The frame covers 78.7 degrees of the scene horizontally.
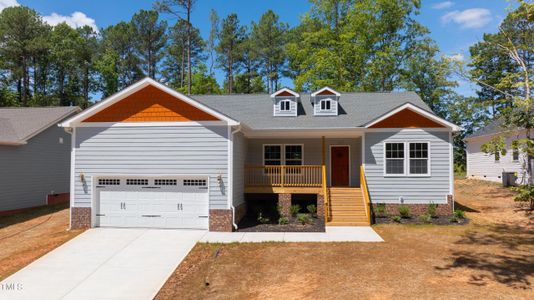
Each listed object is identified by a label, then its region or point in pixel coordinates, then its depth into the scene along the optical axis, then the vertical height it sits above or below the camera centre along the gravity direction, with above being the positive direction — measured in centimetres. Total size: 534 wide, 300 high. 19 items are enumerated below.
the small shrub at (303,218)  1366 -241
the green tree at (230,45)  3922 +1414
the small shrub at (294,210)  1480 -220
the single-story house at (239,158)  1278 +14
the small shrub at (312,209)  1520 -222
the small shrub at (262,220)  1387 -251
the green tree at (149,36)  3956 +1544
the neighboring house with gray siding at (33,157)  1612 +25
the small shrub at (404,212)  1395 -216
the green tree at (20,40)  3475 +1332
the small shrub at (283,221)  1345 -246
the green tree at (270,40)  3806 +1442
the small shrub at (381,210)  1439 -215
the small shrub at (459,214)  1371 -222
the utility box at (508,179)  2098 -114
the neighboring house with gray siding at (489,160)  2169 +12
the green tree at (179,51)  3791 +1339
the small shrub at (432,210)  1406 -209
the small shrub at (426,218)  1345 -237
